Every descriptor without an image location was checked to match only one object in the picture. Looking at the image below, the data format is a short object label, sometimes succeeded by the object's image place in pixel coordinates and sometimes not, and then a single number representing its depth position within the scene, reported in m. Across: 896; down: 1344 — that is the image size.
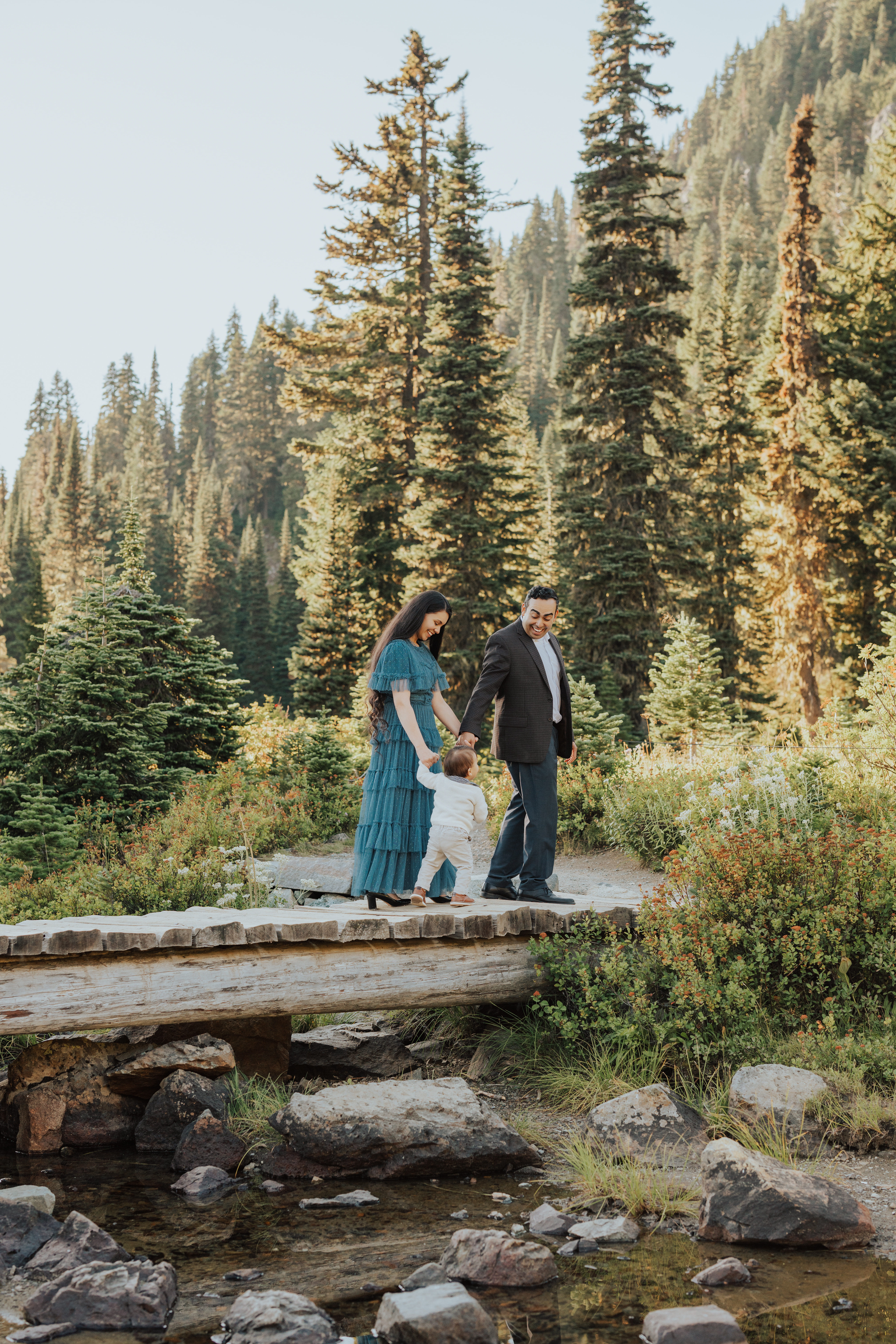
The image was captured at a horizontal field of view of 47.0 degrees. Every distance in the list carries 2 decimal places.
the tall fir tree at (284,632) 54.94
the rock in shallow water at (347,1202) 4.69
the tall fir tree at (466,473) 21.30
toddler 5.85
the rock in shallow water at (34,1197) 4.55
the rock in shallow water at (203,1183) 4.89
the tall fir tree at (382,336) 25.58
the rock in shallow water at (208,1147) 5.21
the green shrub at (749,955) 5.46
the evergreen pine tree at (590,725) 14.05
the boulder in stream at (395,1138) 5.00
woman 6.06
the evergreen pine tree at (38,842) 9.86
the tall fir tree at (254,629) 56.06
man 6.23
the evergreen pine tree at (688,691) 17.05
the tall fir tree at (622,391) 21.62
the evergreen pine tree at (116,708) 11.66
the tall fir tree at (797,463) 23.92
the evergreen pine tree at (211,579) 58.75
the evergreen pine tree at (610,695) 20.17
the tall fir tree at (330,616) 27.30
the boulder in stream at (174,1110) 5.61
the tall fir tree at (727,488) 25.84
